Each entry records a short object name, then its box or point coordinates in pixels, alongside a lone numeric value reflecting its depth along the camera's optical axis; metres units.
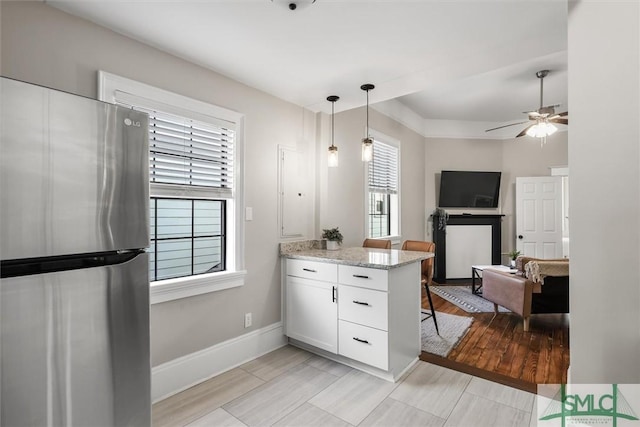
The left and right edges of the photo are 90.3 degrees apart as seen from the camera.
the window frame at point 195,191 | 2.07
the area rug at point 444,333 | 2.99
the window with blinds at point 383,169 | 4.52
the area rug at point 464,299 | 4.21
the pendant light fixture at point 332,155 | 3.11
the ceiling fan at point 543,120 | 3.78
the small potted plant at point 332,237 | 3.35
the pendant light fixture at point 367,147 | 2.95
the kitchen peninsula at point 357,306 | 2.42
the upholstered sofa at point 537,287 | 3.22
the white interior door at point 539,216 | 5.67
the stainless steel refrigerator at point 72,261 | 0.98
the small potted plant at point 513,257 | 4.64
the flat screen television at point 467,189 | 6.00
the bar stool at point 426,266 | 3.34
